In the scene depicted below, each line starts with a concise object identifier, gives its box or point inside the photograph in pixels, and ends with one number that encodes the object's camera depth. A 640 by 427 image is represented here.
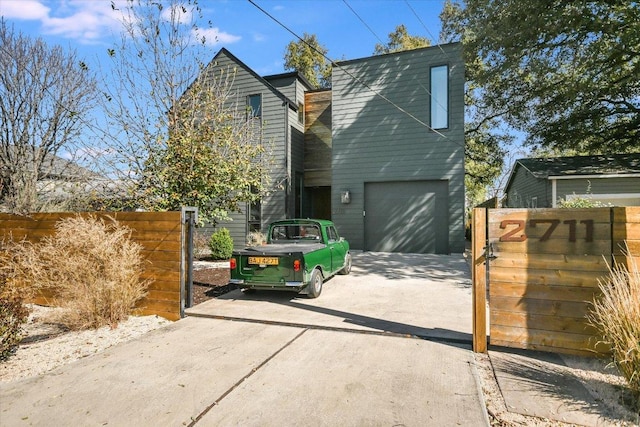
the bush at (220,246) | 10.33
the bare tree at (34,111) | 8.97
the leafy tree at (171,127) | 6.32
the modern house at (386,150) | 11.58
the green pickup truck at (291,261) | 5.59
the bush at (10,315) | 3.46
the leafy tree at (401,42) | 24.06
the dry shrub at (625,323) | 2.58
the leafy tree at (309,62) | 25.64
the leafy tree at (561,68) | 10.66
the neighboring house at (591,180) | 11.87
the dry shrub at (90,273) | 4.41
